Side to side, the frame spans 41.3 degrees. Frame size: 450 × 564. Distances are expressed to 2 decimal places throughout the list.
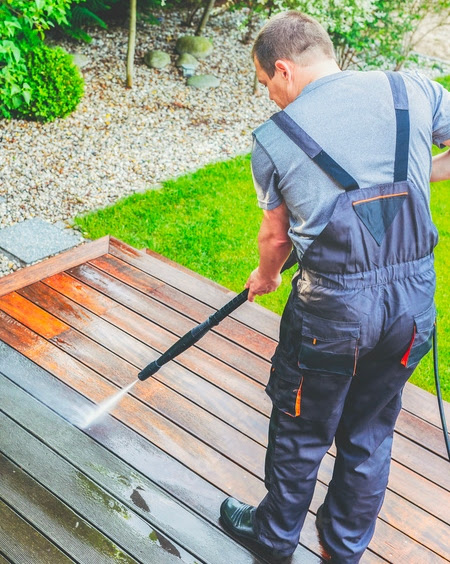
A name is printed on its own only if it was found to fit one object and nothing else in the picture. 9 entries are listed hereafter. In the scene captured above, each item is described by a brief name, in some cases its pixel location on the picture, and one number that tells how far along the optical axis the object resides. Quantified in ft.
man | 4.83
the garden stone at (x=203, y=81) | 22.03
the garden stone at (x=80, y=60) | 21.82
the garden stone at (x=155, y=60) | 22.75
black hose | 6.34
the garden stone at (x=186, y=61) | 22.93
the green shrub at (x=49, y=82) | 17.66
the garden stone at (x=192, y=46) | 23.97
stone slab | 12.65
